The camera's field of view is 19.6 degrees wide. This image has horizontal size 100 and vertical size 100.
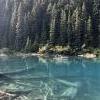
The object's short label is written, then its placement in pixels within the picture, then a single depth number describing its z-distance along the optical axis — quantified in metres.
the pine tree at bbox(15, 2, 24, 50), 124.75
